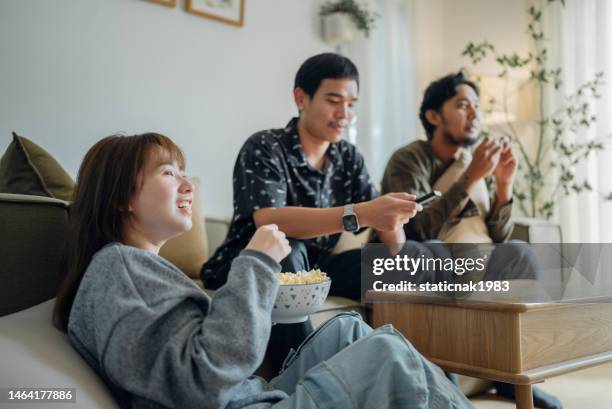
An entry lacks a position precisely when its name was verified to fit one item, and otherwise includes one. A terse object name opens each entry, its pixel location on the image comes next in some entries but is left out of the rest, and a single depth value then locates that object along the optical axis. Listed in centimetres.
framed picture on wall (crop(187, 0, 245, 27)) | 264
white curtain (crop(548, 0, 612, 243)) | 304
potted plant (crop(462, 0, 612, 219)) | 310
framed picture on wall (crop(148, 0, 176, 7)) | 251
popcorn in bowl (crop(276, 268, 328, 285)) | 116
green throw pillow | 158
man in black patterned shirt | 160
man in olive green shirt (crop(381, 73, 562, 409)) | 196
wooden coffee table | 131
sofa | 85
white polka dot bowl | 112
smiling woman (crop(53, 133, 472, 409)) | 81
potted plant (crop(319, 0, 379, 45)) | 311
